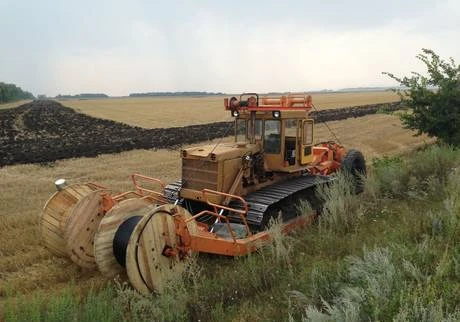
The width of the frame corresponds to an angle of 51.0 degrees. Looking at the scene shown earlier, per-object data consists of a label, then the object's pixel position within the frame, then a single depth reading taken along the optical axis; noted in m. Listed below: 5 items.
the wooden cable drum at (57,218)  7.23
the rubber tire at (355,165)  10.81
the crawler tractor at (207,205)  6.11
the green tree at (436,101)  13.09
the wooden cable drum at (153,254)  5.75
